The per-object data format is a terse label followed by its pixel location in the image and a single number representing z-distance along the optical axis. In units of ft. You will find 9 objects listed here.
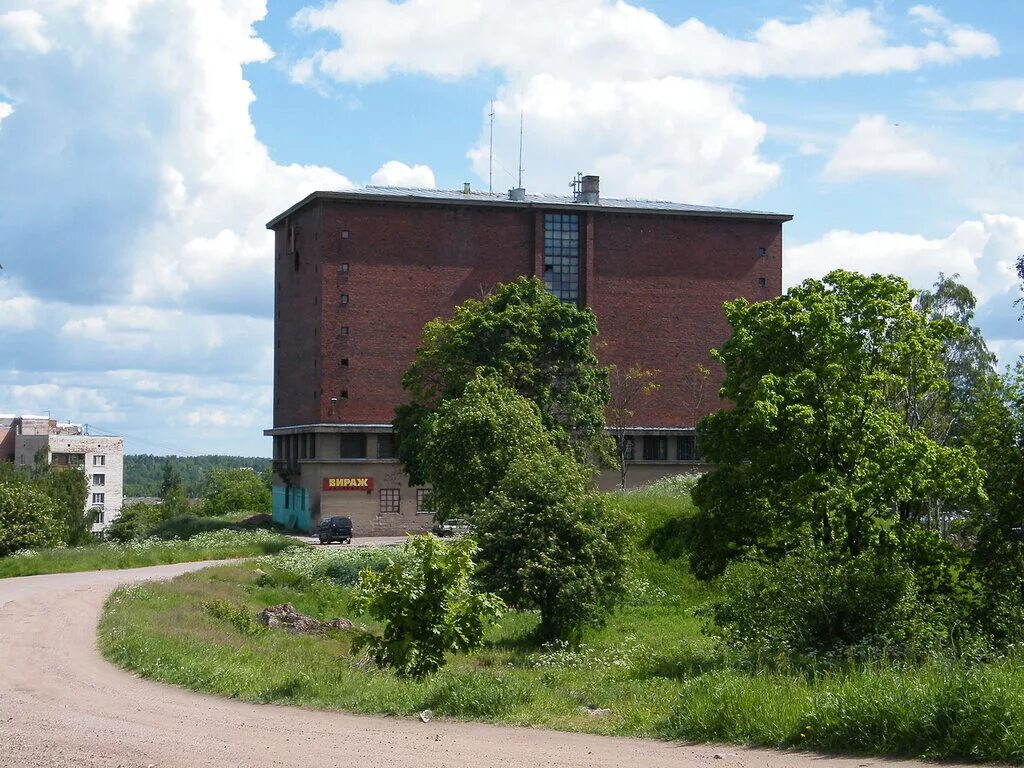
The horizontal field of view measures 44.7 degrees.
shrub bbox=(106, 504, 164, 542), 269.87
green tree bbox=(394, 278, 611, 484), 192.75
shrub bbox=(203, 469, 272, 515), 413.80
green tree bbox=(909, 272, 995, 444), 222.69
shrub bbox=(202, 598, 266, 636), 98.63
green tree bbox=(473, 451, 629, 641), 102.53
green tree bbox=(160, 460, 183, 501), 487.20
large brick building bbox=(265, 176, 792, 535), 250.16
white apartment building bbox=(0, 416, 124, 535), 471.21
